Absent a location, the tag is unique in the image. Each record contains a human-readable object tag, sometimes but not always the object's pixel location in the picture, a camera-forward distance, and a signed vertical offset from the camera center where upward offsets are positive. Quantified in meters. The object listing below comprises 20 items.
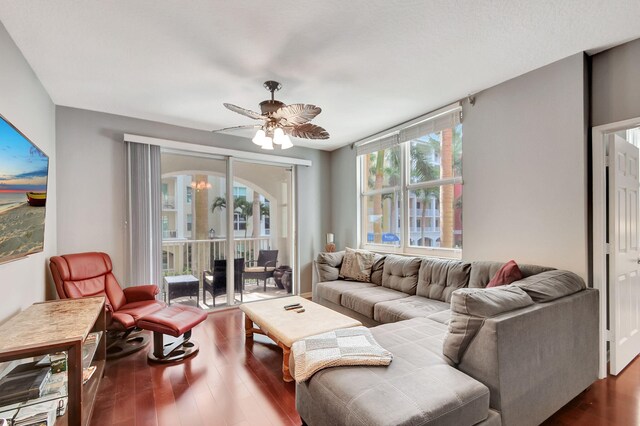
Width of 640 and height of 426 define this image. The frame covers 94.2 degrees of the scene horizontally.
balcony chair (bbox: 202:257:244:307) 4.35 -0.98
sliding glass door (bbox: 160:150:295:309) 4.12 -0.26
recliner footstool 2.64 -1.03
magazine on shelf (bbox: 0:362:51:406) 1.67 -1.01
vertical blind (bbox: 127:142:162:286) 3.65 -0.02
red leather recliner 2.76 -0.82
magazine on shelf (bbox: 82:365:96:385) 2.08 -1.15
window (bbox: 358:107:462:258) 3.52 +0.32
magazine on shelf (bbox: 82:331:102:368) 2.08 -1.02
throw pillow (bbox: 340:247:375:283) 4.07 -0.74
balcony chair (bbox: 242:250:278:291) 4.68 -0.87
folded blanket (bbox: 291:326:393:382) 1.62 -0.81
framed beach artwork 1.76 +0.14
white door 2.38 -0.38
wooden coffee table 2.38 -0.97
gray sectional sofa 1.37 -0.85
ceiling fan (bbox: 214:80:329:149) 2.44 +0.82
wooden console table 1.50 -0.68
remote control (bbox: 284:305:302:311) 2.99 -0.96
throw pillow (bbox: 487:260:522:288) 2.36 -0.52
